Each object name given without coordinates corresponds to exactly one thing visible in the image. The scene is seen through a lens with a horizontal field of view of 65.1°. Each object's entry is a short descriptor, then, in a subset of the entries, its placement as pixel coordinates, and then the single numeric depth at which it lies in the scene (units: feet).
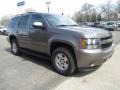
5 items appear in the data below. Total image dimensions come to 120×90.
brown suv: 8.14
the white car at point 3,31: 49.07
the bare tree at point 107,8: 105.42
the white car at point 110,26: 57.61
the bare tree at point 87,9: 132.63
